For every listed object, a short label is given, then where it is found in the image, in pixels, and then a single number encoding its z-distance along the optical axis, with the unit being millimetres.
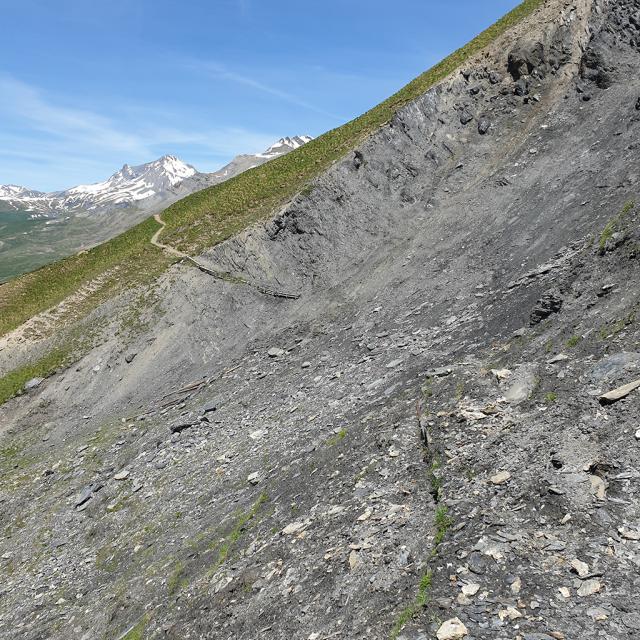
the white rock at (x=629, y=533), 9023
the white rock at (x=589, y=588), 8391
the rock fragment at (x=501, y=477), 11680
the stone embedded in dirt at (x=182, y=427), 25391
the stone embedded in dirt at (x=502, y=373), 15781
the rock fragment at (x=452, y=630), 8422
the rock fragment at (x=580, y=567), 8758
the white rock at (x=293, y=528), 14039
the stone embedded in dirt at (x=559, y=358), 14827
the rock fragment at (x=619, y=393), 11974
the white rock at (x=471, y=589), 9148
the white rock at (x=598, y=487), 10117
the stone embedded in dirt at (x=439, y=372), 18359
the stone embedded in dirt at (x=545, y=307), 18406
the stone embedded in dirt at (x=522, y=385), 14438
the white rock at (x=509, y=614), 8406
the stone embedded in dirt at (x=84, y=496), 23266
